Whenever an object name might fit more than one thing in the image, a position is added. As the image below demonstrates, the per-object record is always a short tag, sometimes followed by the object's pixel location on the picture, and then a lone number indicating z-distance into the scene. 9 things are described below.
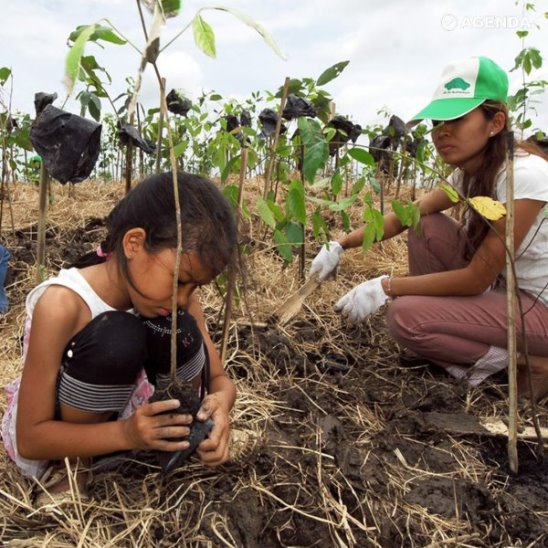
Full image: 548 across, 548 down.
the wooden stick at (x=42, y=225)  1.67
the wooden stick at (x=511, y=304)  1.15
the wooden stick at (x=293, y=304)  2.08
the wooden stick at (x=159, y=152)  1.36
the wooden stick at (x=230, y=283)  1.25
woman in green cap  1.51
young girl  0.94
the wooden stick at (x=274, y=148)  1.49
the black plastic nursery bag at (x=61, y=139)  1.58
